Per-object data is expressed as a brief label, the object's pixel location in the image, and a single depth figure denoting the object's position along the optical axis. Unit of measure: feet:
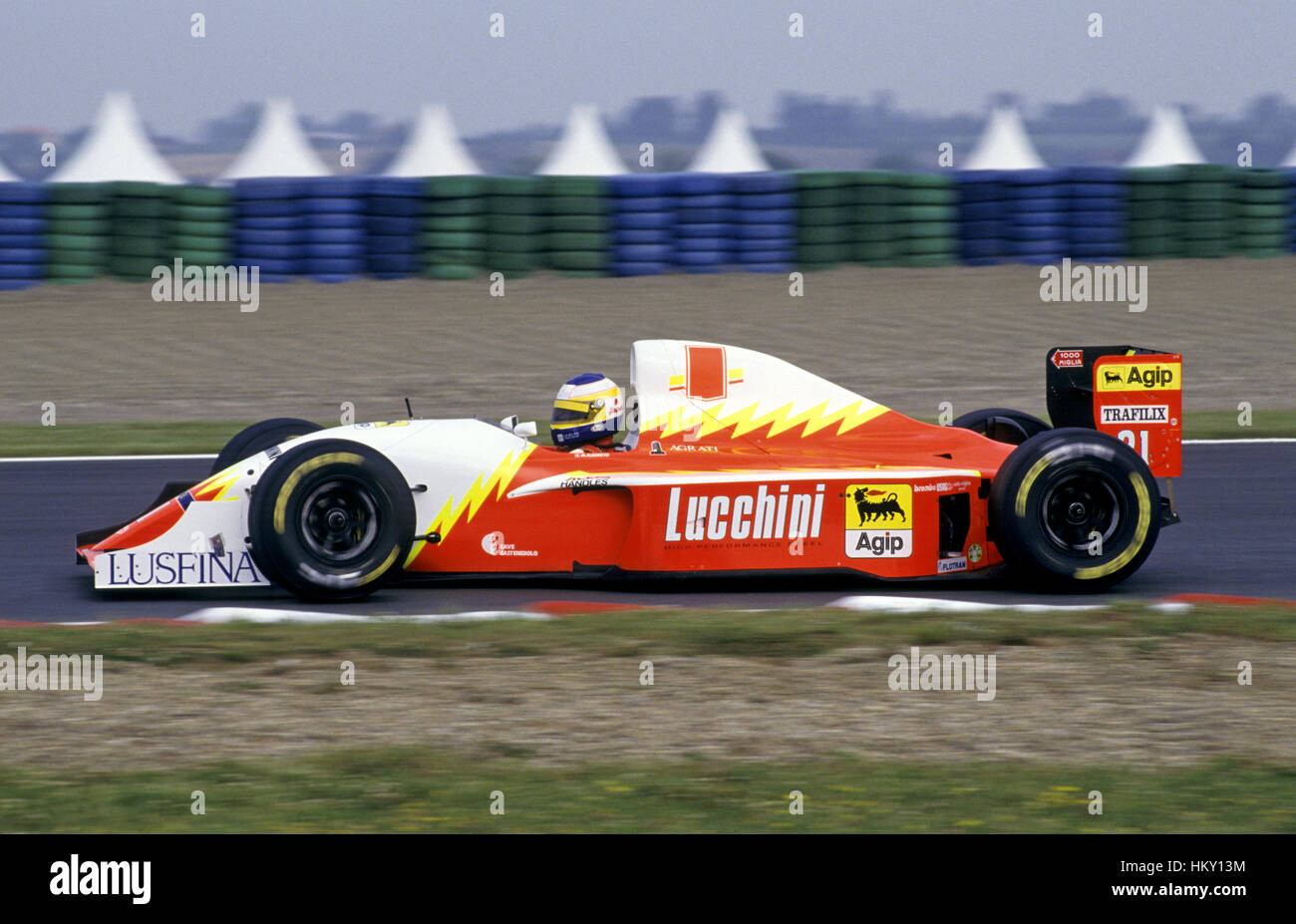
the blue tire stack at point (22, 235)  61.26
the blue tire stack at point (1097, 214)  64.64
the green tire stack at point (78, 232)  61.98
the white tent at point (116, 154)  69.62
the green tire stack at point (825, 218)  63.93
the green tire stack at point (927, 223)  64.80
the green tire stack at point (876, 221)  64.28
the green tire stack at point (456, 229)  62.75
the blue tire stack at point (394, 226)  62.44
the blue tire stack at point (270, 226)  62.49
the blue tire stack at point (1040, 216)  64.39
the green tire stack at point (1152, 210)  65.26
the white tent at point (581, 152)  74.95
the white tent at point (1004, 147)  77.30
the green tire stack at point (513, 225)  63.05
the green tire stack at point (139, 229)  62.39
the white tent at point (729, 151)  74.64
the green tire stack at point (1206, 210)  65.46
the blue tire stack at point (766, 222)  63.57
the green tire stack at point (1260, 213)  65.87
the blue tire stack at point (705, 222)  63.52
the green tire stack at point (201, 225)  62.39
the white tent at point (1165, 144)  78.33
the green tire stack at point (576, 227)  63.62
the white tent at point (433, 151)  74.38
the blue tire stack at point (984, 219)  64.69
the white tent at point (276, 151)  73.46
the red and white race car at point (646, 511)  24.68
